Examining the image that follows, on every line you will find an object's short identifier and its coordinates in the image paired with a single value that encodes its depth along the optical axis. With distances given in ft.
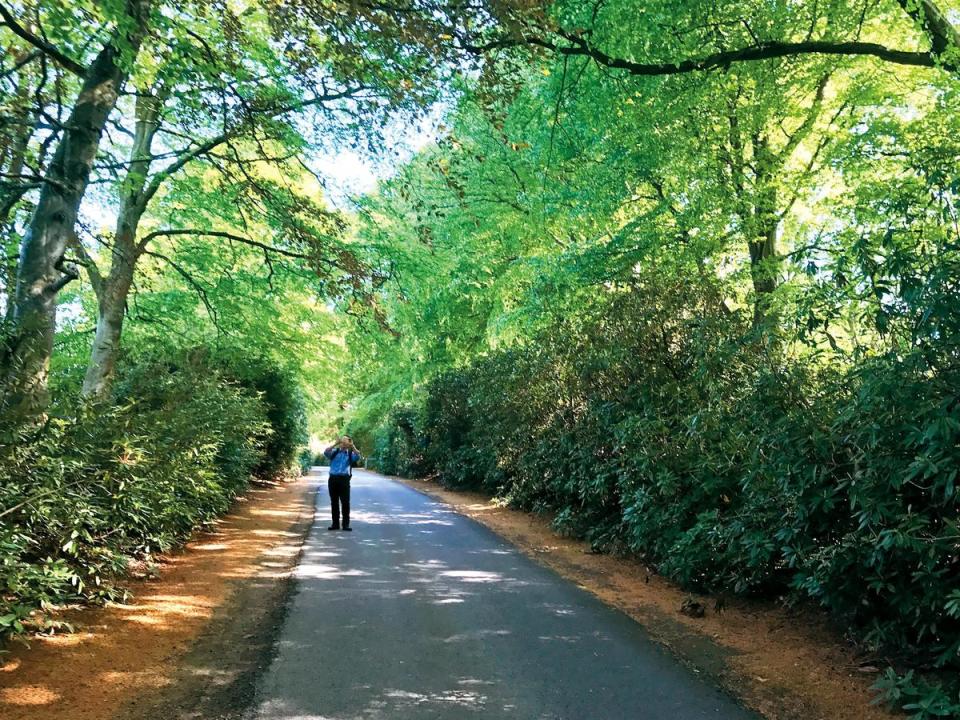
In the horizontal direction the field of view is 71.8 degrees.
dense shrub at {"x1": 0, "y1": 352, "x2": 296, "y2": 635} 15.71
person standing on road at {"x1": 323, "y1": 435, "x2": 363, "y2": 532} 40.75
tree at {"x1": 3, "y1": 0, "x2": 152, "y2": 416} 21.70
